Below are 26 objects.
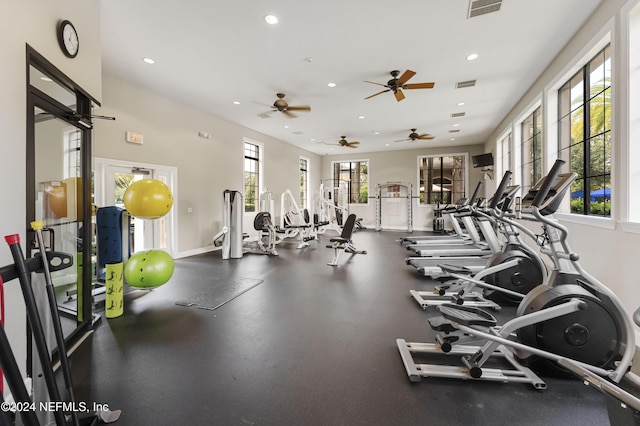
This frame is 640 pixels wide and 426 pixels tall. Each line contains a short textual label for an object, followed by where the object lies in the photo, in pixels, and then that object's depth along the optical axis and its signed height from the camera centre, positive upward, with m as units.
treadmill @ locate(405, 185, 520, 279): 4.44 -0.94
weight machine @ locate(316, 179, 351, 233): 9.69 +0.15
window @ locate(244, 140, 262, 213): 8.46 +1.18
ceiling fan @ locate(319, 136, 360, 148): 9.20 +2.41
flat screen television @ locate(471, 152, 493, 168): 8.79 +1.68
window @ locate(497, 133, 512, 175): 7.53 +1.75
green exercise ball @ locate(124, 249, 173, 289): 3.20 -0.70
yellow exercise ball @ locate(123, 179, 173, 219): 3.00 +0.14
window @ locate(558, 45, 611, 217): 3.42 +1.11
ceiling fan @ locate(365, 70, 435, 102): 4.61 +2.25
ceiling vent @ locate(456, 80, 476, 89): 5.22 +2.49
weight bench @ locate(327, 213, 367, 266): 5.69 -0.56
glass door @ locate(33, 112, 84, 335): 2.13 +0.15
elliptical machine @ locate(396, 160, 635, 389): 1.90 -0.85
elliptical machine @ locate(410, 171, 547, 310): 2.96 -0.78
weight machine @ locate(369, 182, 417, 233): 11.50 +0.66
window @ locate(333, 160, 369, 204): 12.63 +1.65
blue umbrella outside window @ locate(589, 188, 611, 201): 3.37 +0.23
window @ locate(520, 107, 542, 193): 5.56 +1.38
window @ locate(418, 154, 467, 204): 11.18 +1.39
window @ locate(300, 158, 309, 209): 11.94 +1.35
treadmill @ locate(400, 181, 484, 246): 5.75 -0.68
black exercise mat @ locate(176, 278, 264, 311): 3.41 -1.16
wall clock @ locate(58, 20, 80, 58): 2.25 +1.50
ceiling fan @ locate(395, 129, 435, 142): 8.58 +2.41
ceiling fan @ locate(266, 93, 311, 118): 5.66 +2.23
